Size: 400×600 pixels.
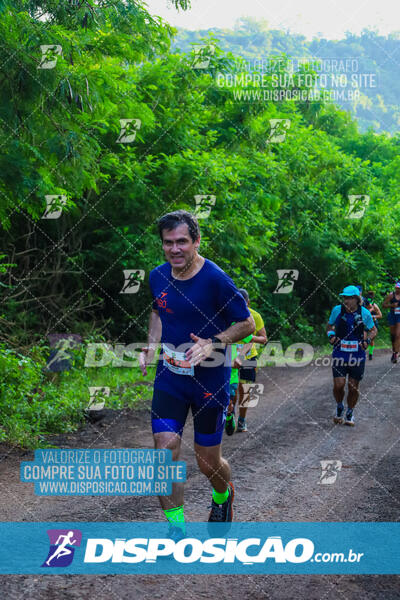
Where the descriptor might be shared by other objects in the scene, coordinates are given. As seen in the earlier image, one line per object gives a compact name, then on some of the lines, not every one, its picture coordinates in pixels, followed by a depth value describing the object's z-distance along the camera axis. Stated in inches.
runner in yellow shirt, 369.4
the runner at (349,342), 392.8
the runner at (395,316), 677.9
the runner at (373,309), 695.7
